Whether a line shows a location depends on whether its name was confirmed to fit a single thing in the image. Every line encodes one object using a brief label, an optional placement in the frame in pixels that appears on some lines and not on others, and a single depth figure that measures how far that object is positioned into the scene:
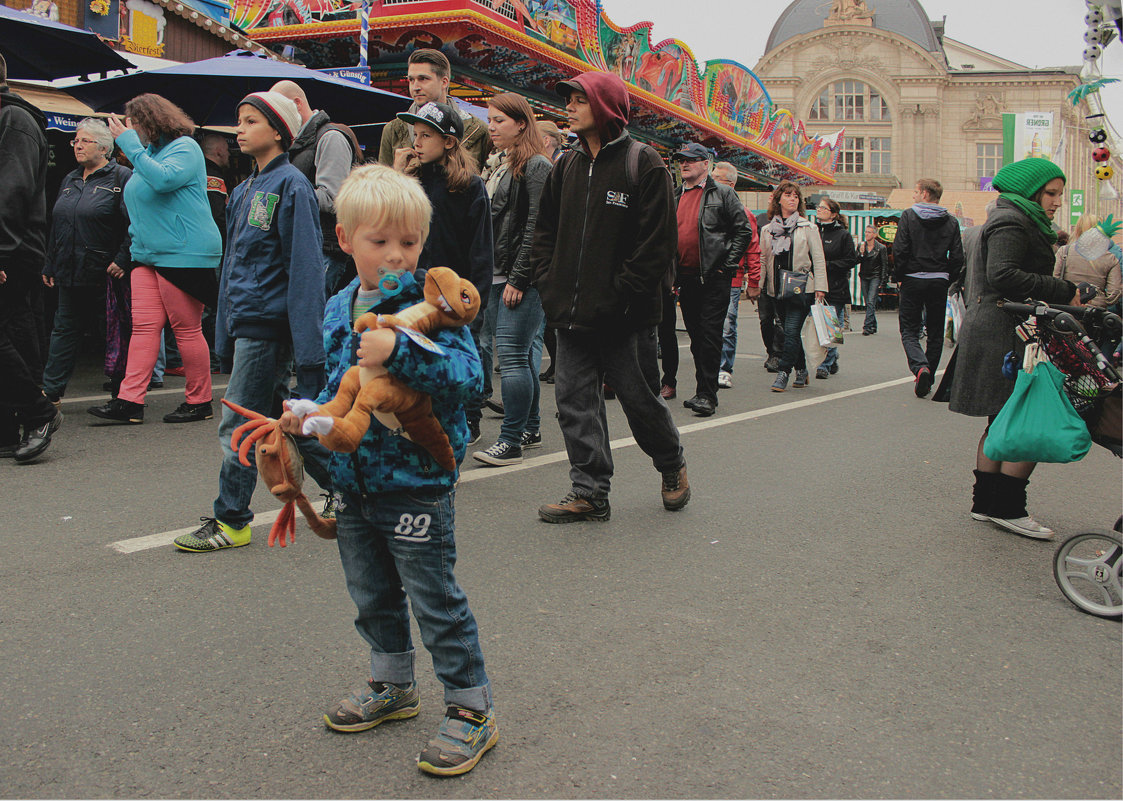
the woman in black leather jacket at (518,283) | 5.42
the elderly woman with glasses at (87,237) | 7.00
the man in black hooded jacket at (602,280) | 4.30
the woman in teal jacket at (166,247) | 5.48
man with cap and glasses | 7.58
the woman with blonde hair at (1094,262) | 6.35
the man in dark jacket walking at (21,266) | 5.18
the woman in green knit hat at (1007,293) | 4.34
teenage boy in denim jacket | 3.76
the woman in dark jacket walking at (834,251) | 10.49
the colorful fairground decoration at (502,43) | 11.27
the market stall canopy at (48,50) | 7.96
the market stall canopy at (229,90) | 8.68
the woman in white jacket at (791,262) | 8.89
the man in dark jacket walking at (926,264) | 9.06
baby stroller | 3.45
